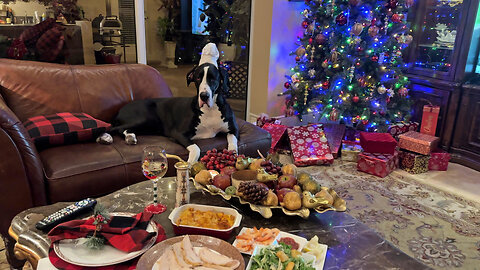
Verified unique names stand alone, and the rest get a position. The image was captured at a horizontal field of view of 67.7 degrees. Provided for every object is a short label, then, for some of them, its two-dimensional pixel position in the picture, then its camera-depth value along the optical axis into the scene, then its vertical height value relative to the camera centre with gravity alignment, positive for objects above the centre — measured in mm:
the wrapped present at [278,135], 3771 -1012
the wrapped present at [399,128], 3828 -893
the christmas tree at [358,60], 3621 -199
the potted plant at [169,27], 4070 +54
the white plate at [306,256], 1170 -700
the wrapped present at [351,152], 3668 -1111
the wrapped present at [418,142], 3381 -924
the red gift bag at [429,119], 3777 -782
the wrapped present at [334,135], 3787 -1005
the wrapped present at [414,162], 3411 -1105
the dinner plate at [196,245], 1126 -694
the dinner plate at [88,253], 1170 -729
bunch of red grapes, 1904 -651
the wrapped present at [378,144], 3391 -945
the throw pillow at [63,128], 2284 -642
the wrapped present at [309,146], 3609 -1071
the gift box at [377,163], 3312 -1105
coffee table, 1289 -762
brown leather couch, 1969 -707
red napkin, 1226 -691
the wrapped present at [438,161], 3488 -1108
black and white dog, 2520 -609
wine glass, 1547 -557
